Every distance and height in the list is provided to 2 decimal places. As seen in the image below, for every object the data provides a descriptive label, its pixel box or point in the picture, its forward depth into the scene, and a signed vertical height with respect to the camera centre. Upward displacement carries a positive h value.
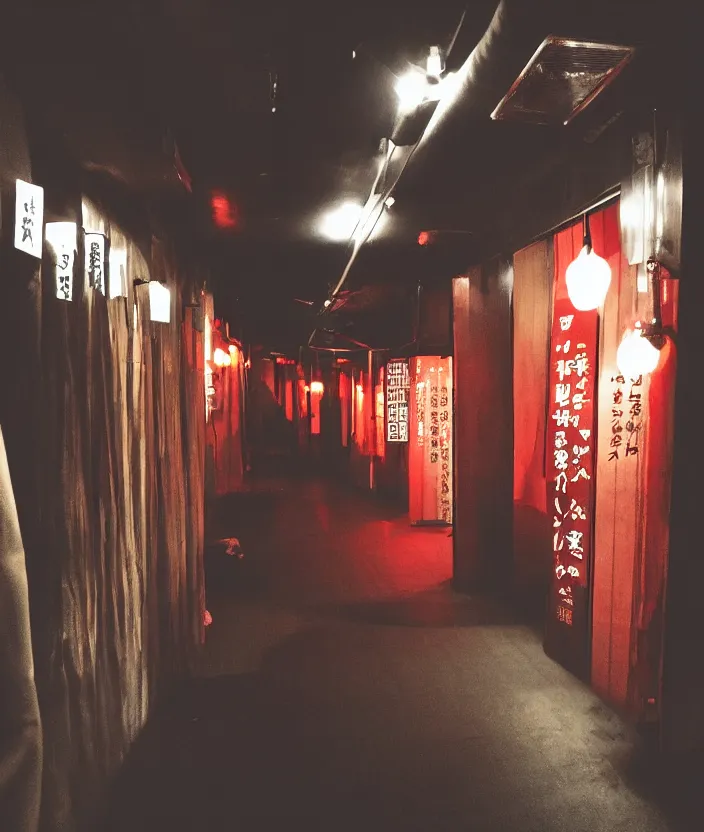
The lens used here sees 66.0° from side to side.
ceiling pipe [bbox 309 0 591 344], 3.50 +2.48
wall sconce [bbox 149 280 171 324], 5.20 +0.93
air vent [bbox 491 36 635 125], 4.09 +2.60
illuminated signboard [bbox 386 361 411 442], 14.06 -0.07
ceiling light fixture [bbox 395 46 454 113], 4.27 +2.55
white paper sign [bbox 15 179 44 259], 2.92 +0.99
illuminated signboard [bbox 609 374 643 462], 5.23 -0.17
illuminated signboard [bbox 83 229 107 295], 3.87 +1.02
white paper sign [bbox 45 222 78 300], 3.40 +0.94
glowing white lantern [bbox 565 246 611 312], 5.33 +1.17
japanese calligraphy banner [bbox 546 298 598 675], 6.00 -0.85
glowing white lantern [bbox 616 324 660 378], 4.74 +0.38
